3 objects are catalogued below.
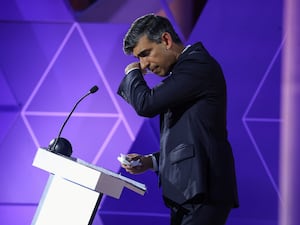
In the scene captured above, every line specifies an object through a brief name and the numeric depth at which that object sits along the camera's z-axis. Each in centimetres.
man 1016
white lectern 1006
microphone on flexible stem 1044
